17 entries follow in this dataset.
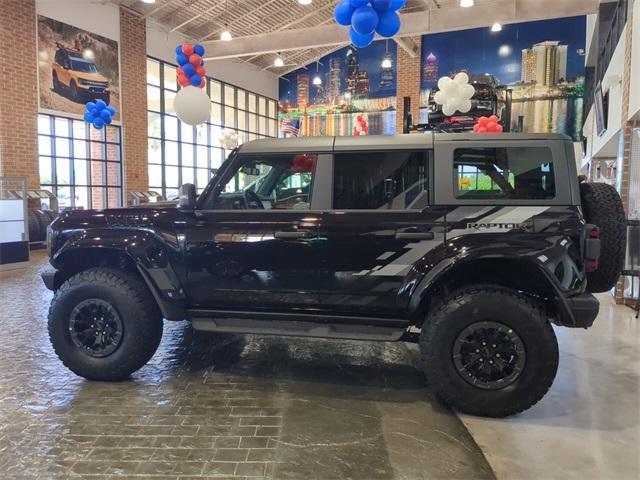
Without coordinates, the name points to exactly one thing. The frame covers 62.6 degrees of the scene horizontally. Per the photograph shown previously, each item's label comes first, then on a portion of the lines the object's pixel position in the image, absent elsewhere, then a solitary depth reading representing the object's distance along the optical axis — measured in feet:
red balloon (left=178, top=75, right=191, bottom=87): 36.09
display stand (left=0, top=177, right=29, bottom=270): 29.68
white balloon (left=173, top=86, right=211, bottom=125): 32.55
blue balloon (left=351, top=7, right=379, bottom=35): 22.59
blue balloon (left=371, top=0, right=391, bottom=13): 22.50
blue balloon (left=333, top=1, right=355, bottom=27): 23.21
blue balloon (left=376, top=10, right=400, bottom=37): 23.27
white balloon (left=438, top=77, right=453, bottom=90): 33.19
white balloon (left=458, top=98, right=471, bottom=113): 33.37
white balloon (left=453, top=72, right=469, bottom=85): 33.30
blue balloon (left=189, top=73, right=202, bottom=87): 36.25
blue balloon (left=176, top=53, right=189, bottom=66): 35.58
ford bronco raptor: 10.14
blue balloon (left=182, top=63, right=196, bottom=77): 35.69
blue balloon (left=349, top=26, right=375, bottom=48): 24.62
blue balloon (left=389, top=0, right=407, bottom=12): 22.50
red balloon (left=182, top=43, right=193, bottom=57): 35.63
